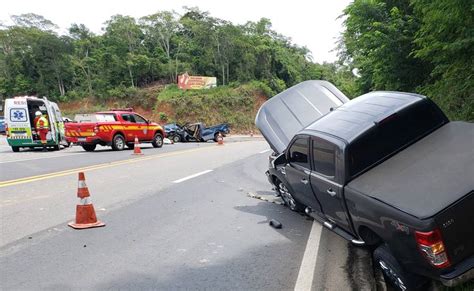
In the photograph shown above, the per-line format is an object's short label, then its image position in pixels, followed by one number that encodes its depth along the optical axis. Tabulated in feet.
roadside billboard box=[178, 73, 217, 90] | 191.75
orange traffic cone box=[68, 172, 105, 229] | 20.31
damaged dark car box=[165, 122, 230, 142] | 105.40
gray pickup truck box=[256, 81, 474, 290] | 10.76
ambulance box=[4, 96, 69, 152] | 63.05
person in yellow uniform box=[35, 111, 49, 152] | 63.87
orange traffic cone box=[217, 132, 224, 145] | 87.79
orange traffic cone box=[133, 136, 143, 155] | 57.18
